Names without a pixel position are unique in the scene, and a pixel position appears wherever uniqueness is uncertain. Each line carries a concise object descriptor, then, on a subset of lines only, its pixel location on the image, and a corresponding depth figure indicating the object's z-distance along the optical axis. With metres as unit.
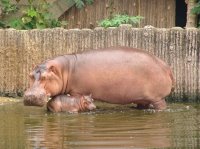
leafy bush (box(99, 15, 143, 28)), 23.16
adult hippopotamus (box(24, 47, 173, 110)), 18.25
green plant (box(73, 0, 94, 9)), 24.91
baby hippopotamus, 17.80
